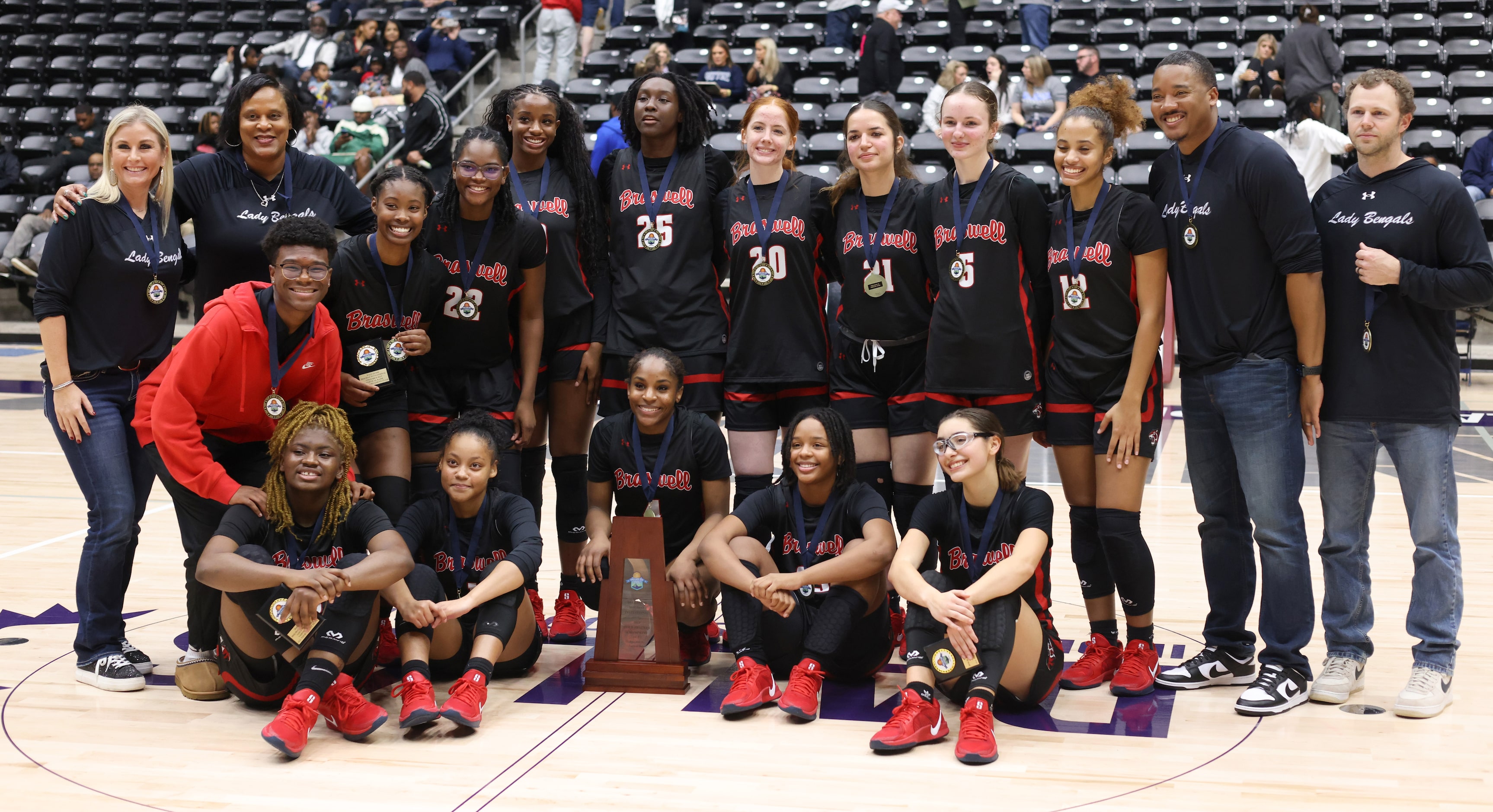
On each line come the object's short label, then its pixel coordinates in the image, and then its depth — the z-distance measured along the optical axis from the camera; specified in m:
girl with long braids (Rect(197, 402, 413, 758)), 3.44
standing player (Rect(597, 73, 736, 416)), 4.25
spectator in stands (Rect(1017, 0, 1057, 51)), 11.88
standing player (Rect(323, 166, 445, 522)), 4.01
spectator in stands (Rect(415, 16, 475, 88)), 12.53
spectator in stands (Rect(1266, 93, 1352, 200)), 9.43
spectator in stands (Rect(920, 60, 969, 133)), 10.14
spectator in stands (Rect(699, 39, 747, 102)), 11.42
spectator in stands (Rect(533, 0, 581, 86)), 12.62
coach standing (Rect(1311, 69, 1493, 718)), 3.46
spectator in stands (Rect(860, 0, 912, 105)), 11.39
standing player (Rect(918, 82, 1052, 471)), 3.84
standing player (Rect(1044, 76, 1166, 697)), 3.69
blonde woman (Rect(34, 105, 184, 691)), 3.82
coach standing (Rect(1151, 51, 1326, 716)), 3.56
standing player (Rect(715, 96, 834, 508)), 4.12
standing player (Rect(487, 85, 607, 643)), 4.38
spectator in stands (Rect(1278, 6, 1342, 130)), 10.58
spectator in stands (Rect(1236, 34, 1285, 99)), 10.88
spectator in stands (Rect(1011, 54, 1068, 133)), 10.98
